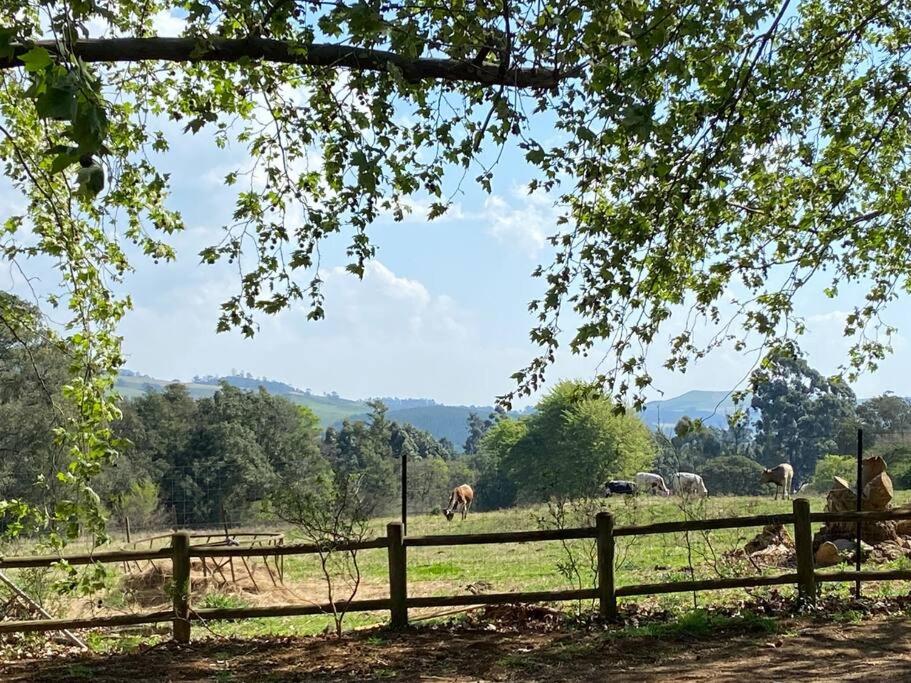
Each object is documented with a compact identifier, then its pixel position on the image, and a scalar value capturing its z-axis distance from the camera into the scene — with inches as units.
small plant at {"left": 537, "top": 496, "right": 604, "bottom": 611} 326.0
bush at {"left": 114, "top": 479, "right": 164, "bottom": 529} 1610.5
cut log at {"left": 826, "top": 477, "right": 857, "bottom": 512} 462.6
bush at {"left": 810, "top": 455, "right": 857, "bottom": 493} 1679.4
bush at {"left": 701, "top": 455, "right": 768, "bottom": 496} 2065.7
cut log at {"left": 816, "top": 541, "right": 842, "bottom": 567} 432.6
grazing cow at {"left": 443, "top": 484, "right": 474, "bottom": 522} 1207.9
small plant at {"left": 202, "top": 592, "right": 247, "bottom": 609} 419.7
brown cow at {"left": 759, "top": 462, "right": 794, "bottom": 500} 1136.2
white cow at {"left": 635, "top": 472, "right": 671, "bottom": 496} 1352.1
